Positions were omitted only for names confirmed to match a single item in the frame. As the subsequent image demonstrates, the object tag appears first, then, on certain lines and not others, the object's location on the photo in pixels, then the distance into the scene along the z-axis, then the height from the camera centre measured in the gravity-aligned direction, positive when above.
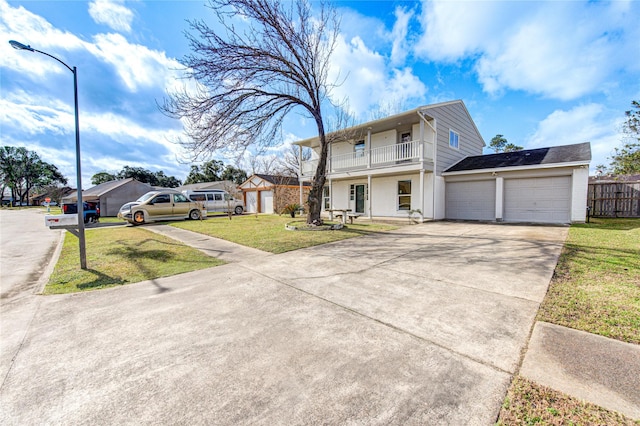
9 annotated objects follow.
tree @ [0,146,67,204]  53.86 +7.31
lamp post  5.69 +0.44
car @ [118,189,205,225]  14.70 -0.28
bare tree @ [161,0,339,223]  8.63 +5.03
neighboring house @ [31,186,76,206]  62.50 +2.31
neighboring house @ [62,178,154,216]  25.56 +0.96
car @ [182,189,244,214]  21.72 +0.32
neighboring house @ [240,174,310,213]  22.34 +1.09
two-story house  11.95 +1.66
